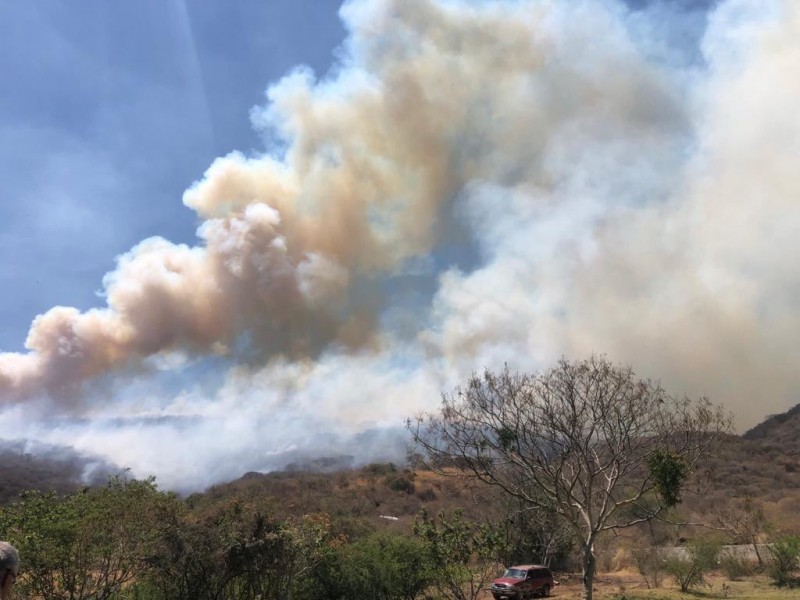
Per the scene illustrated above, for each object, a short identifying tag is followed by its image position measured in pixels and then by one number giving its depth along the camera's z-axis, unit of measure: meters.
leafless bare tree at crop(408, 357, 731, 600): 23.64
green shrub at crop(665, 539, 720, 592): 31.05
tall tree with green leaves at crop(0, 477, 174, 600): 14.48
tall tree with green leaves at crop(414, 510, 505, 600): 22.61
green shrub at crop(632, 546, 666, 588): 34.50
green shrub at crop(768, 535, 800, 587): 31.50
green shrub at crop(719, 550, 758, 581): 35.75
